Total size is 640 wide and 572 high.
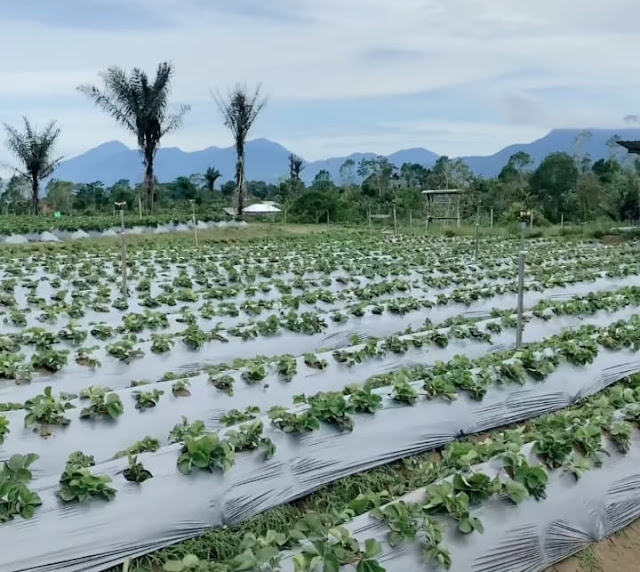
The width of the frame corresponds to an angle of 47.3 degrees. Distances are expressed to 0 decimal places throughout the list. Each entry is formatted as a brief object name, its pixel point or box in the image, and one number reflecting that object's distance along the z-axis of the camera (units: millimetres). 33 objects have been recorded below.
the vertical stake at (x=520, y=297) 6250
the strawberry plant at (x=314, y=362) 5402
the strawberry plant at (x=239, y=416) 4301
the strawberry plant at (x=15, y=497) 3002
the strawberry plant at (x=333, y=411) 4113
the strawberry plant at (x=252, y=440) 3729
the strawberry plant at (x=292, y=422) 3955
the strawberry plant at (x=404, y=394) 4551
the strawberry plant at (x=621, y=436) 3998
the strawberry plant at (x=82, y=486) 3152
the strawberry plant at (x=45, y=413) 4066
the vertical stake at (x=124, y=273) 8391
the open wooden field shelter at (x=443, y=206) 25748
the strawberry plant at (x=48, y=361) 5348
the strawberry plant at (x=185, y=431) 3797
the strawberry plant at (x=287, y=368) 5156
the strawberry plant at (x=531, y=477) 3445
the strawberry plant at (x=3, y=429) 3917
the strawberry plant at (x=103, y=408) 4234
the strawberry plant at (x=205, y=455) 3504
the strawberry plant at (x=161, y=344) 5988
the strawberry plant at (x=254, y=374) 4992
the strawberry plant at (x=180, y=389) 4734
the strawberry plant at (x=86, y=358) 5566
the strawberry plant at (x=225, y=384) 4867
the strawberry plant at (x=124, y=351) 5719
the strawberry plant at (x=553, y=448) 3693
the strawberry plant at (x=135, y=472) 3357
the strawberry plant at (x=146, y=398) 4465
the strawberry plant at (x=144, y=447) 3704
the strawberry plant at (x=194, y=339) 6184
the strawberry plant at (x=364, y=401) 4336
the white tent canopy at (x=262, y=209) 31334
